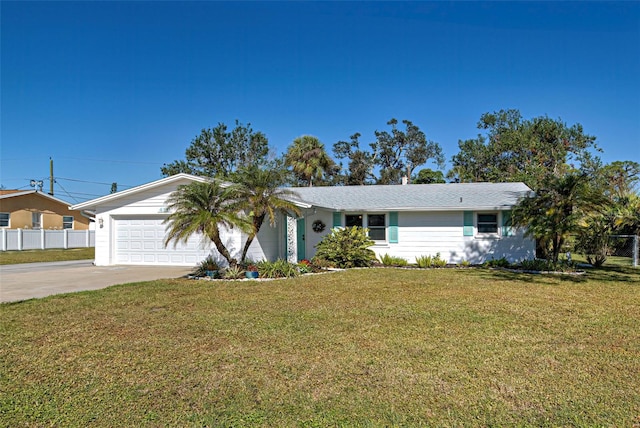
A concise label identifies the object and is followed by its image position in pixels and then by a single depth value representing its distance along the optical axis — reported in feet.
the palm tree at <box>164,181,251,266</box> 37.09
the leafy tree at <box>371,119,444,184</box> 135.64
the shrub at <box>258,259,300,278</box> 40.52
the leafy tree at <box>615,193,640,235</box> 55.42
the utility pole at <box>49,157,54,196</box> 143.71
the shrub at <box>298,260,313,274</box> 43.53
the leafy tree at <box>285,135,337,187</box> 91.50
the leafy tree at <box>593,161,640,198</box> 103.39
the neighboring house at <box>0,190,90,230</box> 96.07
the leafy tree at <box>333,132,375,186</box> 132.77
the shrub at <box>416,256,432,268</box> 50.19
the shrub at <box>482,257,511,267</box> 49.08
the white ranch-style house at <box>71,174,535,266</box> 50.72
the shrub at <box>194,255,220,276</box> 42.11
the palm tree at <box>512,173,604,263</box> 42.09
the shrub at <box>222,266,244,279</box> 39.91
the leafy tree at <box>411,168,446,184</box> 113.70
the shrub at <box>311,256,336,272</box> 47.60
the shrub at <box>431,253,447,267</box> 50.47
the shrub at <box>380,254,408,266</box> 51.00
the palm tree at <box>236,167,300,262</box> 41.52
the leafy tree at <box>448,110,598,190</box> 110.22
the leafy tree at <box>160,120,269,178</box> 114.42
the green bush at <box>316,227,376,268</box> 48.65
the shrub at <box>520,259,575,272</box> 44.47
